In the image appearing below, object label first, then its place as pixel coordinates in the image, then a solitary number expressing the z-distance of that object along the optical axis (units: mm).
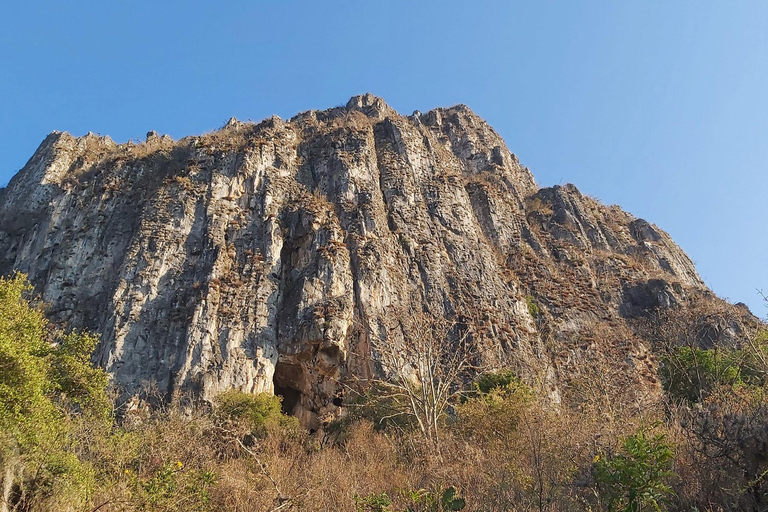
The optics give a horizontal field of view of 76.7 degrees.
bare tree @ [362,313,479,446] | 16464
